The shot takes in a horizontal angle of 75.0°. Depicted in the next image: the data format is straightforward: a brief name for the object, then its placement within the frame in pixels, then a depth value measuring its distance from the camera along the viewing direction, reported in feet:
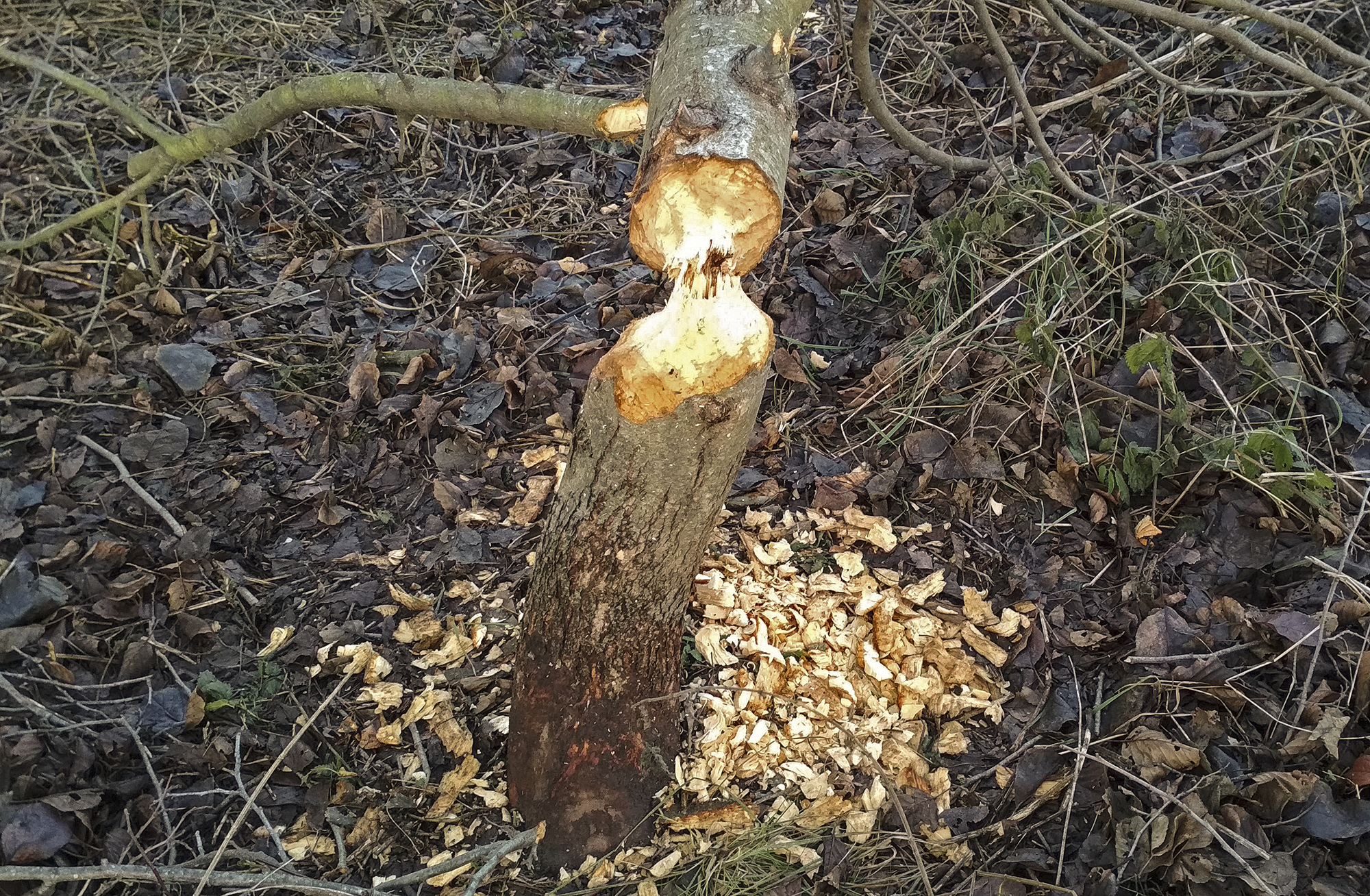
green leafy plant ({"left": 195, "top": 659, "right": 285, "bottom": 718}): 6.96
